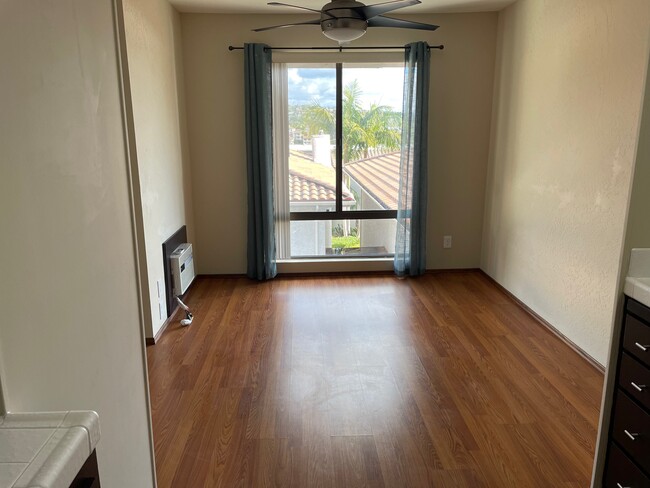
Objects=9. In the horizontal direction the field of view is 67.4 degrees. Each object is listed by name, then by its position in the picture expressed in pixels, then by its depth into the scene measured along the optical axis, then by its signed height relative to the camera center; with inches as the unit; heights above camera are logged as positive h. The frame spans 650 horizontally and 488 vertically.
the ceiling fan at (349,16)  111.5 +29.2
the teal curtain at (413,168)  173.6 -9.0
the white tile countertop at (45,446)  29.9 -19.8
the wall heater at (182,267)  147.3 -37.9
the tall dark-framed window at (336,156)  181.6 -4.7
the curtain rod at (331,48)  173.2 +33.5
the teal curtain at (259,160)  170.7 -5.8
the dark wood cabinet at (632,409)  60.2 -33.7
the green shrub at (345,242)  197.9 -39.3
